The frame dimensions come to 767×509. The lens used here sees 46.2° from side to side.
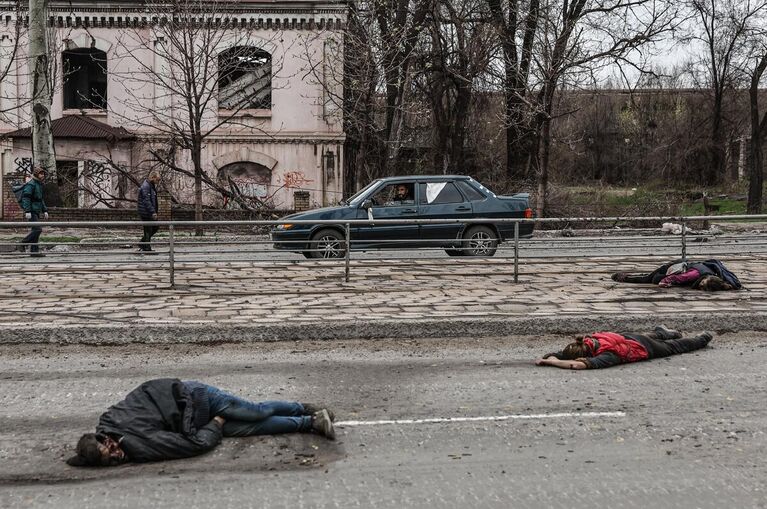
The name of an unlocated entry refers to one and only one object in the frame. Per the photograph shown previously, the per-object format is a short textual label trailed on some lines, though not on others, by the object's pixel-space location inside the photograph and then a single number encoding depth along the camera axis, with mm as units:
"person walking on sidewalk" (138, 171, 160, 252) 18156
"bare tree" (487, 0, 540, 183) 28344
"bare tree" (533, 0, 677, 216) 26469
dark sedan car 14789
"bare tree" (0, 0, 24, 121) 30672
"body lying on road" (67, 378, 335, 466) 5660
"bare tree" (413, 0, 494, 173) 28844
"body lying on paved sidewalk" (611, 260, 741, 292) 12266
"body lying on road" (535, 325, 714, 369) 8250
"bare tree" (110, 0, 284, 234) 29719
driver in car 16906
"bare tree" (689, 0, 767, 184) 41094
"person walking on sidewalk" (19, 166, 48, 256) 18156
